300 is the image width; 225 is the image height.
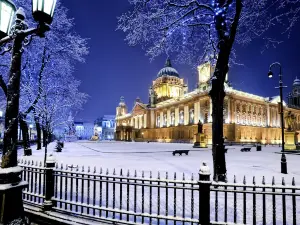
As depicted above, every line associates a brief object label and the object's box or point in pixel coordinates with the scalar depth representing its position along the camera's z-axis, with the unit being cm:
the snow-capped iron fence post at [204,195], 427
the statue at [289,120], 3428
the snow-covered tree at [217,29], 853
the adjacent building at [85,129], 16825
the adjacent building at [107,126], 15898
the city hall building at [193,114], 6512
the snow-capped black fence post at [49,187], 573
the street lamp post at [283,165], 1137
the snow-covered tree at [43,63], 1769
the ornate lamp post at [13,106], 403
